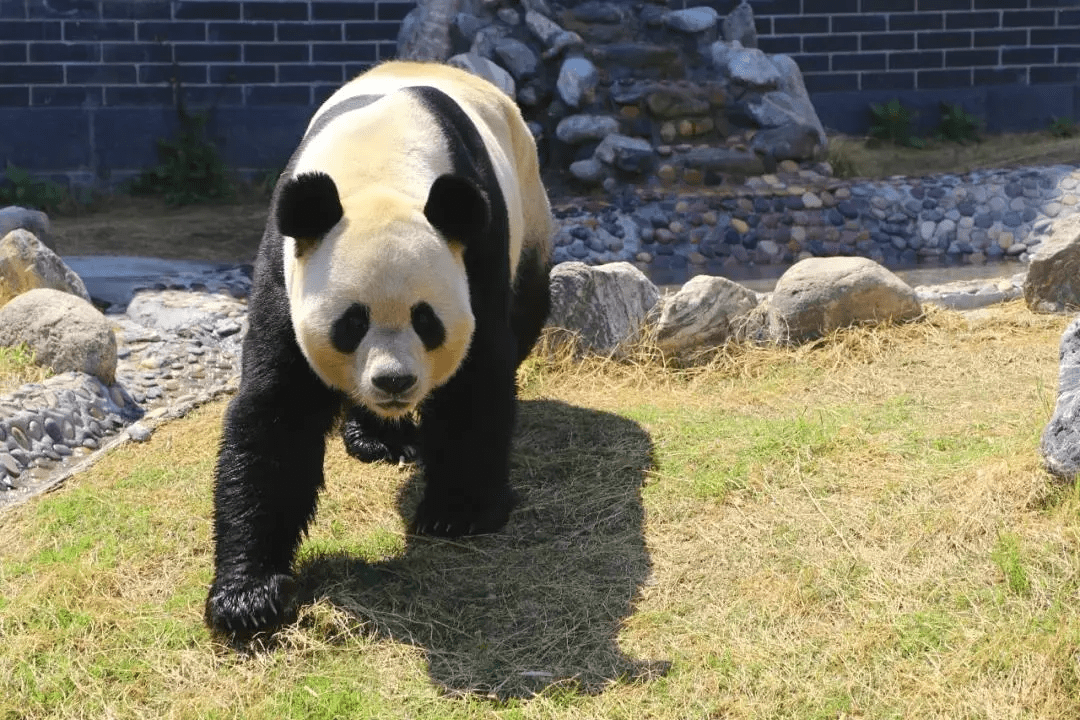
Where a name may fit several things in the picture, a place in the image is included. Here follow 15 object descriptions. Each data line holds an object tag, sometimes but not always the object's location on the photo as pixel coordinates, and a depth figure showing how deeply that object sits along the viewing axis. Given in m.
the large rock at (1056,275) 7.36
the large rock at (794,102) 12.20
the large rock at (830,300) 7.00
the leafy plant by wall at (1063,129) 14.77
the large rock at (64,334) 6.57
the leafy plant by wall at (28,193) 12.58
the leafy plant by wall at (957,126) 14.71
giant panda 3.73
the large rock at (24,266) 7.53
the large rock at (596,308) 6.89
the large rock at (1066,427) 4.11
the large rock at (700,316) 6.88
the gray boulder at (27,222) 9.04
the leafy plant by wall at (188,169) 13.05
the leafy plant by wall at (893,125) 14.48
